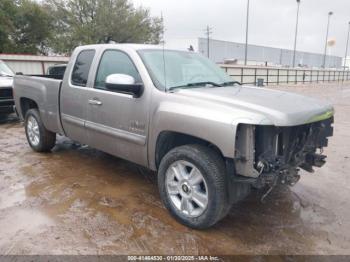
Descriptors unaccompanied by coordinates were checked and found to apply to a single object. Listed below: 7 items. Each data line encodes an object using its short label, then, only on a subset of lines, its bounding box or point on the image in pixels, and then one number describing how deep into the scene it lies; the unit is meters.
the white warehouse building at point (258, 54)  75.94
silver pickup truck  2.77
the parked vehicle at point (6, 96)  8.47
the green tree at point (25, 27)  32.83
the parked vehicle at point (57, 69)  8.71
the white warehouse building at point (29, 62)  15.29
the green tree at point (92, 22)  35.28
